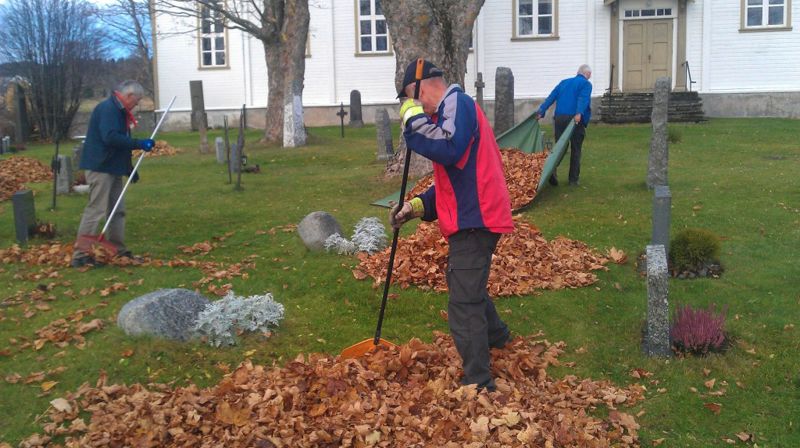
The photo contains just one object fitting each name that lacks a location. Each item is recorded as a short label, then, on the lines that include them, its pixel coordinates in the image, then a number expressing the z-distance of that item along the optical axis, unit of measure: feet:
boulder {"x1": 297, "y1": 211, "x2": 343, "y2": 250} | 32.44
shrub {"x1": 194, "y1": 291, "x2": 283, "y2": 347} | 22.13
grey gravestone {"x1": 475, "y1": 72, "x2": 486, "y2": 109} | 65.72
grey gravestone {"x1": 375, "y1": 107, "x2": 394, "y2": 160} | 59.16
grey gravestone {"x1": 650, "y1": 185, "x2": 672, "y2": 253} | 27.38
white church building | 94.48
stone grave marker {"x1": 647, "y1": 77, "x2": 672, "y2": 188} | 39.83
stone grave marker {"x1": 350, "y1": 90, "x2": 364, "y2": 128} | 98.69
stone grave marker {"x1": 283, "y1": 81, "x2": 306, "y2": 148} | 74.90
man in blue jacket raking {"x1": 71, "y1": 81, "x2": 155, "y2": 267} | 29.63
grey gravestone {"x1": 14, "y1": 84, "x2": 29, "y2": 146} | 89.81
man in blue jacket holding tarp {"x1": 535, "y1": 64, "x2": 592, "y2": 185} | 43.93
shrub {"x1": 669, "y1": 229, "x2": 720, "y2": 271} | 28.73
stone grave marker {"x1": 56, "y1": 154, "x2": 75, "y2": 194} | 50.03
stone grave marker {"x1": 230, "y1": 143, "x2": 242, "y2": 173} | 55.93
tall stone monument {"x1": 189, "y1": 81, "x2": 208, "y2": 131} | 88.31
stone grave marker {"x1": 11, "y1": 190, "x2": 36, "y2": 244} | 34.81
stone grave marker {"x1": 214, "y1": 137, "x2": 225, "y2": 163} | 65.57
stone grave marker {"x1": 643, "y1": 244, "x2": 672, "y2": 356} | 21.35
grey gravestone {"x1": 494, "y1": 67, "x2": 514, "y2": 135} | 59.78
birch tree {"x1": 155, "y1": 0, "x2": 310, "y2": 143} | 76.89
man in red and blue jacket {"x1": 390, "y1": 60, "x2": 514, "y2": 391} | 17.02
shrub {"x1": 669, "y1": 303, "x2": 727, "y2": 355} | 21.81
